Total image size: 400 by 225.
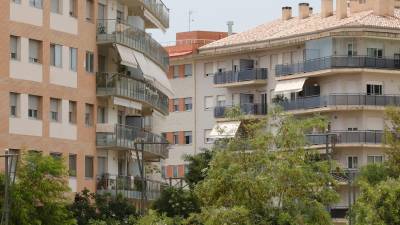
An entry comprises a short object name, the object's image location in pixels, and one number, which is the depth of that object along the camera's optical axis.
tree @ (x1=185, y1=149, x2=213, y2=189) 98.94
